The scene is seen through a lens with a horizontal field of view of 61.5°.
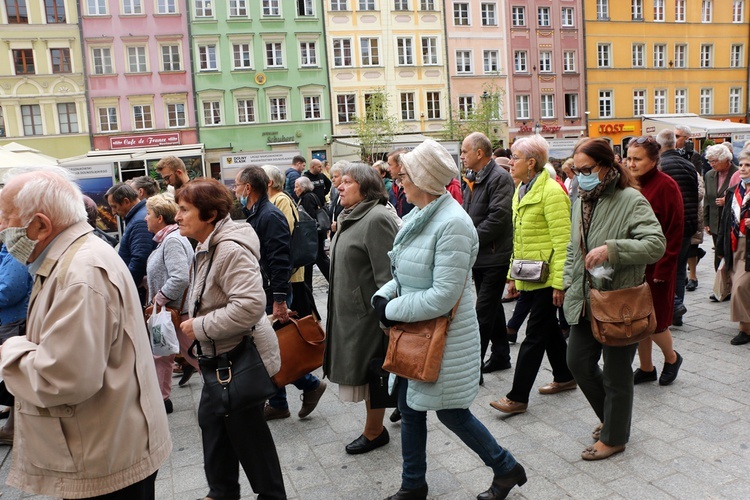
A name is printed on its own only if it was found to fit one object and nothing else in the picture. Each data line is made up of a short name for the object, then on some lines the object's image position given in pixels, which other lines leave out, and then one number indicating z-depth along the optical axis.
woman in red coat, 4.62
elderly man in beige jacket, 2.17
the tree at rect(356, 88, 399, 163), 35.59
